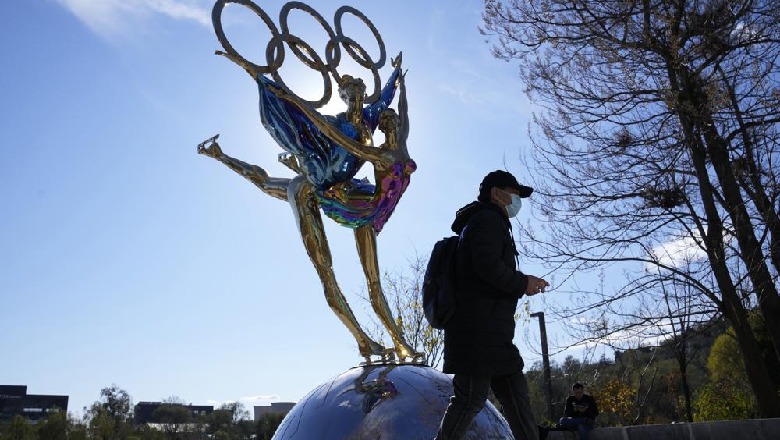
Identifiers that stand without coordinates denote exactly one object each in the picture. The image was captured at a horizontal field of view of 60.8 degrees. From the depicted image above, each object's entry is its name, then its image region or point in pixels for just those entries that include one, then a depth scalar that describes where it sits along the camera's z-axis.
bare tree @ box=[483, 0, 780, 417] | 9.55
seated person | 8.78
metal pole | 14.20
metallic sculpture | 4.63
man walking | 2.70
